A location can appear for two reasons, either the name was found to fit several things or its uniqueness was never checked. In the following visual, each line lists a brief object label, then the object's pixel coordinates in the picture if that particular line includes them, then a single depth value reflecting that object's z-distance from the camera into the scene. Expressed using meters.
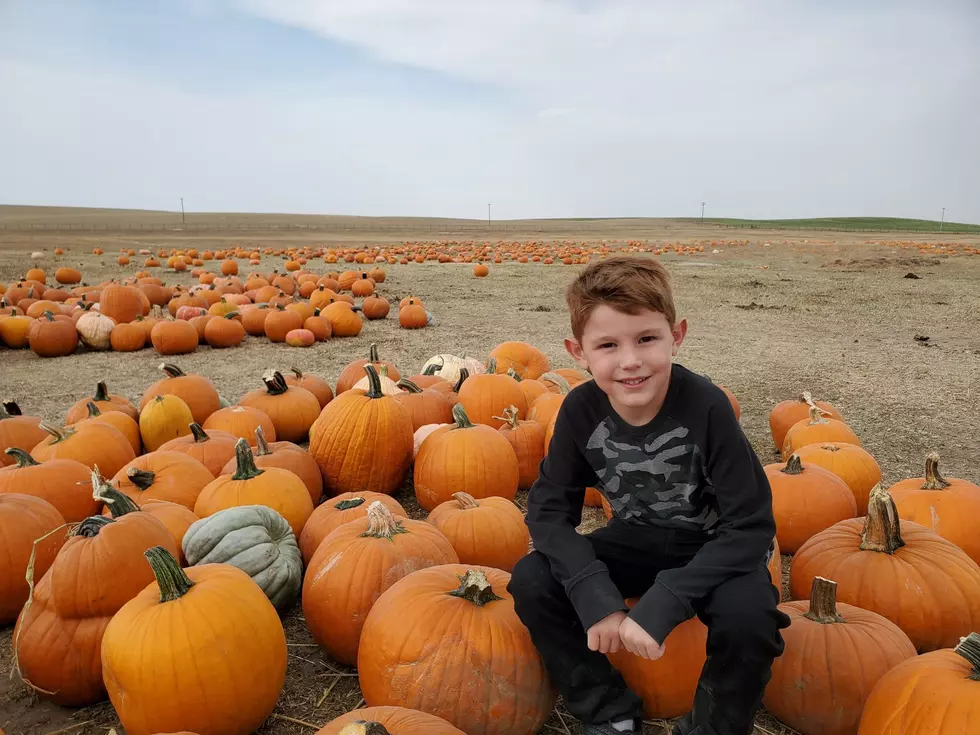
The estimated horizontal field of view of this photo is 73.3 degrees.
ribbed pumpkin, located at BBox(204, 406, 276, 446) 4.38
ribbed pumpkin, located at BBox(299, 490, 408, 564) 3.03
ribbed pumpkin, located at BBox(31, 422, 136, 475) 3.77
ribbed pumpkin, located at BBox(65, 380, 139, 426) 4.58
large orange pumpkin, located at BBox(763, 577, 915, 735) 2.12
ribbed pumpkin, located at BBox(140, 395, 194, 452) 4.34
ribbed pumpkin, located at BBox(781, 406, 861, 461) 4.16
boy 1.93
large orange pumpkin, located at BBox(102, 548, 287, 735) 2.08
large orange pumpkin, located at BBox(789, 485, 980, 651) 2.48
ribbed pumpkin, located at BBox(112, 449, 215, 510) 3.28
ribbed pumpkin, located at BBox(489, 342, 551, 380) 5.79
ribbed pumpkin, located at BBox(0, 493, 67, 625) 2.76
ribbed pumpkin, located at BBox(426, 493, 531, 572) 2.98
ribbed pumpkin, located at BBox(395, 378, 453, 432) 4.52
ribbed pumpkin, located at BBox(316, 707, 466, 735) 1.65
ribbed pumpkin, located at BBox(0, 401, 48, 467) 4.03
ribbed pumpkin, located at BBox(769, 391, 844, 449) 4.59
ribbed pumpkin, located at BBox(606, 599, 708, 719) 2.21
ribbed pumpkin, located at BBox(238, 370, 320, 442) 4.76
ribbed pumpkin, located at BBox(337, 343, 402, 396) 5.35
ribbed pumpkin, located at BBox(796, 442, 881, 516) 3.68
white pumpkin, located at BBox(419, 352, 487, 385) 5.71
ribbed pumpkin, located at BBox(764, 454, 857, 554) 3.33
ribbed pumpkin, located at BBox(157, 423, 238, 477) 3.77
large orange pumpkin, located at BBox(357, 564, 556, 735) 2.10
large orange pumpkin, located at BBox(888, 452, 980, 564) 3.00
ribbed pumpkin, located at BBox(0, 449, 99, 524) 3.23
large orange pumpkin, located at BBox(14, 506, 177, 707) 2.33
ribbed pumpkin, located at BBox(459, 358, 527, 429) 4.62
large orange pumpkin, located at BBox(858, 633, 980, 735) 1.75
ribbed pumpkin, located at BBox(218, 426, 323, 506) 3.63
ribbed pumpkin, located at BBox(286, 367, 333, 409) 5.33
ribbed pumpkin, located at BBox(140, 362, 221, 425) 4.83
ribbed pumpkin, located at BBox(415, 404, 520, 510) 3.68
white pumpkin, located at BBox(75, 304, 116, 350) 7.83
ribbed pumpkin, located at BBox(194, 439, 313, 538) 3.14
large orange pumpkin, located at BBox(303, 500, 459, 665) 2.52
